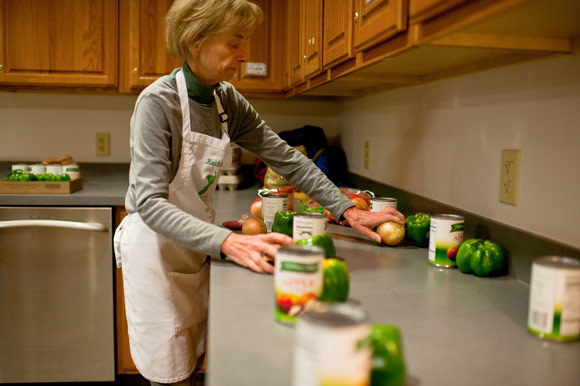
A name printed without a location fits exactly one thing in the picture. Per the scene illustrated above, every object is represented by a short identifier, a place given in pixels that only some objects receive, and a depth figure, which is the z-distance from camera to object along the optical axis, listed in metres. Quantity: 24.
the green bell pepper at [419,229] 1.37
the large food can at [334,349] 0.50
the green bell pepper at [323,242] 1.08
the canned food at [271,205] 1.55
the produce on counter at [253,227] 1.40
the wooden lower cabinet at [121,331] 2.12
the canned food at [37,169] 2.22
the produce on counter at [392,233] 1.37
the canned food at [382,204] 1.48
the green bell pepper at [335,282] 0.86
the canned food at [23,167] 2.27
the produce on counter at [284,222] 1.39
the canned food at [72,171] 2.27
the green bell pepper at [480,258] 1.11
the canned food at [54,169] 2.23
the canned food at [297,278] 0.77
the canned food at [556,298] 0.74
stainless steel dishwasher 2.07
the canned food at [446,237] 1.17
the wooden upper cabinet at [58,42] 2.49
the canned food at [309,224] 1.19
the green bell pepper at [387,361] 0.58
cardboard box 2.05
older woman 1.21
